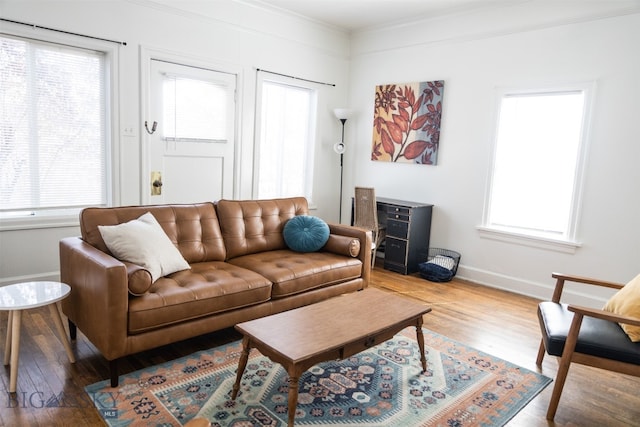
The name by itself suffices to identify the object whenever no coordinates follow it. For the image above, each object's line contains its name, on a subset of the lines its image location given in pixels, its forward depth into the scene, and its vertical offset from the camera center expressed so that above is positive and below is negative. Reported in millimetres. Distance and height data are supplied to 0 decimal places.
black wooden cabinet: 4984 -763
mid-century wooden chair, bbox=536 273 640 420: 2217 -853
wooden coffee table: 2047 -860
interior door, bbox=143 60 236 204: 4344 +216
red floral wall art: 5141 +537
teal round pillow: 3859 -630
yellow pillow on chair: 2307 -685
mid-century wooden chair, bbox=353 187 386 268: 5031 -544
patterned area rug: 2227 -1265
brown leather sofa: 2422 -795
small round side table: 2299 -803
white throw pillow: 2725 -585
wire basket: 4949 -975
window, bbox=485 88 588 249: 4195 +93
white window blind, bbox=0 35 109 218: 3543 +174
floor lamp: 5816 +324
